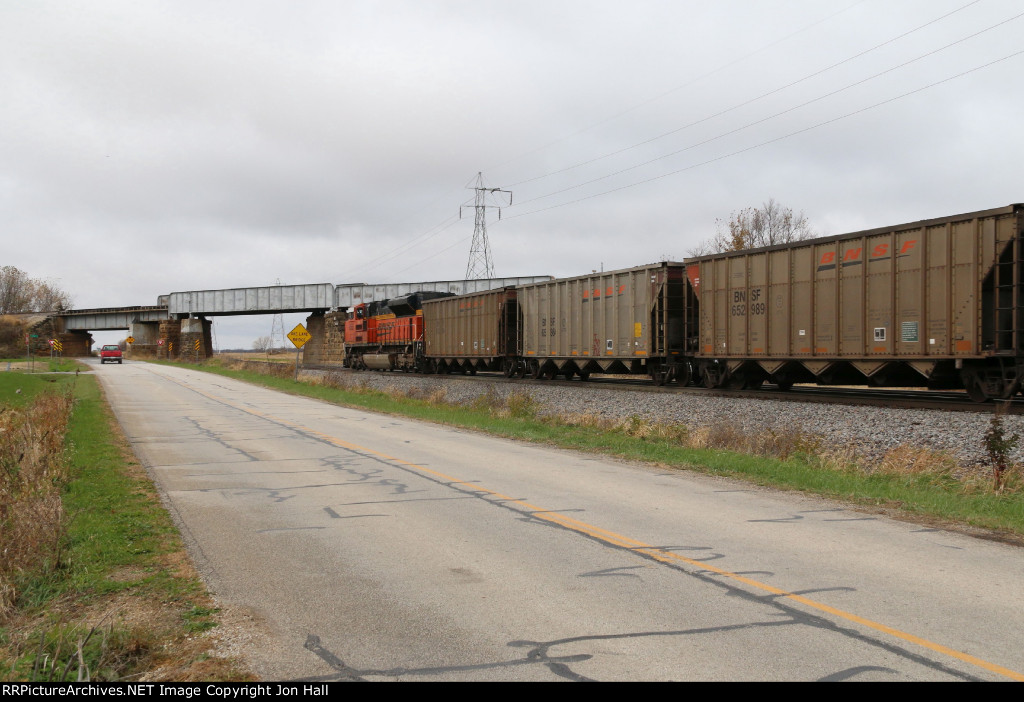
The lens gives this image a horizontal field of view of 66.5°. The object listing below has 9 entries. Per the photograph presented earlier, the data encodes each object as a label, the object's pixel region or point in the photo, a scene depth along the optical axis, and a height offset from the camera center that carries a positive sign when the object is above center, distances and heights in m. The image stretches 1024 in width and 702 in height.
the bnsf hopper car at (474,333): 31.66 +0.53
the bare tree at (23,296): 128.62 +8.88
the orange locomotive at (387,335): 40.75 +0.61
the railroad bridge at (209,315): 71.06 +3.59
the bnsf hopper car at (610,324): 22.81 +0.65
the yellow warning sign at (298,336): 42.41 +0.55
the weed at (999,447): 11.30 -1.60
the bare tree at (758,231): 52.09 +7.68
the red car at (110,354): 78.19 -0.70
